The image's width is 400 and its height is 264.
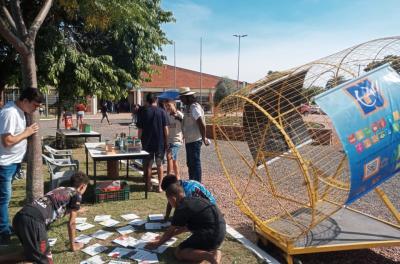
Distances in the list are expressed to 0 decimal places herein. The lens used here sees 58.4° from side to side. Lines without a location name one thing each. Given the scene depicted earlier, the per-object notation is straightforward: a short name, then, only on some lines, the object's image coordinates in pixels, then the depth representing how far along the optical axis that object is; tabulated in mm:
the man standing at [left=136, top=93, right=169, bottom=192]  6434
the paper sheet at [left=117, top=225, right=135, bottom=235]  4672
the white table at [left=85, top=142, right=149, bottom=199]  5875
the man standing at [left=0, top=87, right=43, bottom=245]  3887
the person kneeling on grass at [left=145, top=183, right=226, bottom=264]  3645
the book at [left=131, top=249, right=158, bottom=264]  3900
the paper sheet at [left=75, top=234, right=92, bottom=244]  4344
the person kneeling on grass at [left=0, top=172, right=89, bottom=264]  3387
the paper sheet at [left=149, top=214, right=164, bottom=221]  5066
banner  2910
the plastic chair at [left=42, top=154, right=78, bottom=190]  5754
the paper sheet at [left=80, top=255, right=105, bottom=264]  3842
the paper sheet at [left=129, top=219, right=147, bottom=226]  4953
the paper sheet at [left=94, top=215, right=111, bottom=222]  5074
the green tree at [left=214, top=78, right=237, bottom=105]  40228
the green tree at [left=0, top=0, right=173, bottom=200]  6164
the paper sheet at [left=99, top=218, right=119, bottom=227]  4922
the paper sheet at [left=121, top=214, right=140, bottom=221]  5176
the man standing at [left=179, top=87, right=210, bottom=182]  5910
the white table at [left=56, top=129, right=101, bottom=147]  10136
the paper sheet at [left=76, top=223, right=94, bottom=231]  4754
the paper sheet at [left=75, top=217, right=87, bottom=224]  4976
